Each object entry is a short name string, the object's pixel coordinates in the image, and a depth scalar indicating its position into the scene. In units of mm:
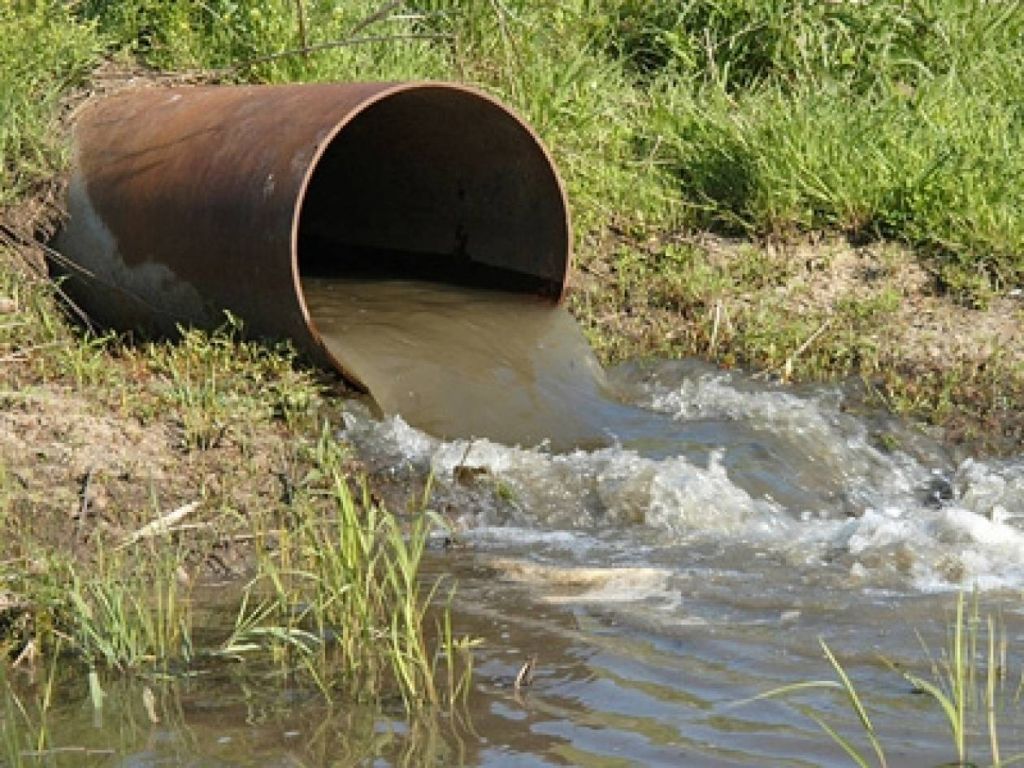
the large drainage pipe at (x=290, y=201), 10703
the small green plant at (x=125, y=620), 7279
